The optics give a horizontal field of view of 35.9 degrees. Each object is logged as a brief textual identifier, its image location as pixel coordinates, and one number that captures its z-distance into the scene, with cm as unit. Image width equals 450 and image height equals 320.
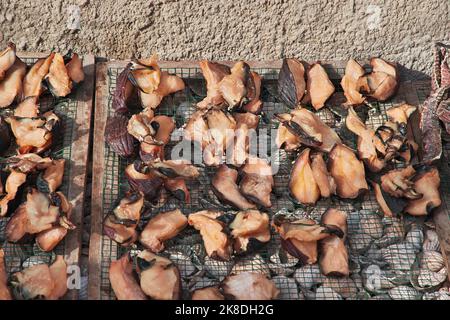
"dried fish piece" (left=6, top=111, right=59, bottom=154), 265
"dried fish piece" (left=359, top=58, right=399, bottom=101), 295
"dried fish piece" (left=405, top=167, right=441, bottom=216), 262
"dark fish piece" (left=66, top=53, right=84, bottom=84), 289
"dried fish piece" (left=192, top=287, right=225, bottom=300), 226
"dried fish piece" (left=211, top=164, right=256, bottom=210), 256
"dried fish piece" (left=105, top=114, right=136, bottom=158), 268
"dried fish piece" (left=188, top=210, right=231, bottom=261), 241
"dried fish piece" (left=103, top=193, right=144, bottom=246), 242
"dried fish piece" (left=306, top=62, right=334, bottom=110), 294
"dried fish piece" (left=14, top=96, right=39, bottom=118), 277
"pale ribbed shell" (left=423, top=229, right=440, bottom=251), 258
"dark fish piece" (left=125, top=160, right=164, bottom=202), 254
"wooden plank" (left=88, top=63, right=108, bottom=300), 236
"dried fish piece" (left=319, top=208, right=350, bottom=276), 241
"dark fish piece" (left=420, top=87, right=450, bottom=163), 279
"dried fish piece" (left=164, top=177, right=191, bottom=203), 259
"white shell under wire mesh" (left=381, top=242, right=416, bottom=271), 251
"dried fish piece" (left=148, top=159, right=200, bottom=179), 254
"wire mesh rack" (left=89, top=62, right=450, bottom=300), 241
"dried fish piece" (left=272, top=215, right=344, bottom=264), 242
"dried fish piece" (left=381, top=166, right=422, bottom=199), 260
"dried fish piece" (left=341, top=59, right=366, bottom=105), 293
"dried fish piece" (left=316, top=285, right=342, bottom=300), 239
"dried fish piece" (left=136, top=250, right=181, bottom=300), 224
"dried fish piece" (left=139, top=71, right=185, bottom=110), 284
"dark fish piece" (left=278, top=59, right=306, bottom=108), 290
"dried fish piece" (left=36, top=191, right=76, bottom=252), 240
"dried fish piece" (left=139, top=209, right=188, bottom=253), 243
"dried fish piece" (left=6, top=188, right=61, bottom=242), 240
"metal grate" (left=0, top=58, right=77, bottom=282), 241
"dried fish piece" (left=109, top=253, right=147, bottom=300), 225
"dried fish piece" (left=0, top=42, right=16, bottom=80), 283
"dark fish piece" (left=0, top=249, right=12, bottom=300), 219
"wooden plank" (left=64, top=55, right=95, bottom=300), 243
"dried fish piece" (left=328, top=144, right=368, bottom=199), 264
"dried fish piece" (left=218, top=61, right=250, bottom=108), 284
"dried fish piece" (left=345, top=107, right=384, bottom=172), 273
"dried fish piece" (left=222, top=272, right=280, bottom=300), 228
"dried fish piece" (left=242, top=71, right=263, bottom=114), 289
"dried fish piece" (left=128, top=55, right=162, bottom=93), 283
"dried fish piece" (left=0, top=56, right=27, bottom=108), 283
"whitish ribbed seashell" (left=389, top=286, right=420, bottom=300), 241
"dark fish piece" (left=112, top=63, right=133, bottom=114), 281
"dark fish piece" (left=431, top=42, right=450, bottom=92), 288
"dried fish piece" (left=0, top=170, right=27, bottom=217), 248
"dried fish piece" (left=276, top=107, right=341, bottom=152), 271
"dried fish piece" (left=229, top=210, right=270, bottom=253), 243
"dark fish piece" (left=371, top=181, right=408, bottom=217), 261
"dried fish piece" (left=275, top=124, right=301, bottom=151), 275
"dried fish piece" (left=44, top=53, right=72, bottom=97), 285
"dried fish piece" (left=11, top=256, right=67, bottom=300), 221
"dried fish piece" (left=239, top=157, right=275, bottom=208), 259
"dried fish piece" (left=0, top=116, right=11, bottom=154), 267
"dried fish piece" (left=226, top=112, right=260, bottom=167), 271
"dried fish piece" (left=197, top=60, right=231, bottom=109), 287
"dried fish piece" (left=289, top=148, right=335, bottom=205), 261
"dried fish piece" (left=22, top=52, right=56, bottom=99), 286
